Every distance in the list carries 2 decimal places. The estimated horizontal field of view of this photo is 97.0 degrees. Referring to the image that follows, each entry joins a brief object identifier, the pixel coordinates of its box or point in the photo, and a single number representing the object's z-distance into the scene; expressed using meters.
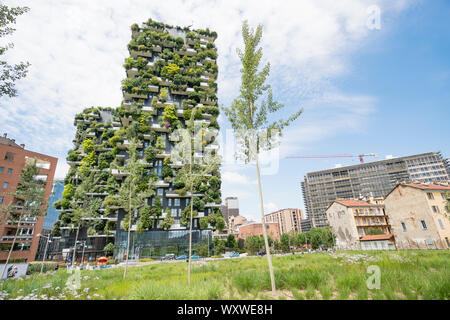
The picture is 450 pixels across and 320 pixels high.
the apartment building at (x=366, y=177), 100.31
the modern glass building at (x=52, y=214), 87.75
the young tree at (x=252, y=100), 9.88
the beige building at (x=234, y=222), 131.50
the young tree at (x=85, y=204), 29.11
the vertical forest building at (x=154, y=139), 41.09
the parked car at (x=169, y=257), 38.88
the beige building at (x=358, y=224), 44.78
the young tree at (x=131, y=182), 17.86
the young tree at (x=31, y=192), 18.84
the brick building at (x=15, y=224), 40.12
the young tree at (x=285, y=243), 67.94
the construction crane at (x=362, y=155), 141.49
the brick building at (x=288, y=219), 153.12
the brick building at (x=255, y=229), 98.25
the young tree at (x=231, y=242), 57.78
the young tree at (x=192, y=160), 13.76
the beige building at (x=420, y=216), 29.70
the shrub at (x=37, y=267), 25.87
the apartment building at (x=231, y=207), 151.44
